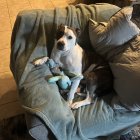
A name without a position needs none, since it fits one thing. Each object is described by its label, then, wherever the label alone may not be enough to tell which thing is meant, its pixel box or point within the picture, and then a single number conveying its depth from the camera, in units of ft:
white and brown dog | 4.86
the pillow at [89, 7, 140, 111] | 4.69
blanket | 4.36
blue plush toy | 4.84
